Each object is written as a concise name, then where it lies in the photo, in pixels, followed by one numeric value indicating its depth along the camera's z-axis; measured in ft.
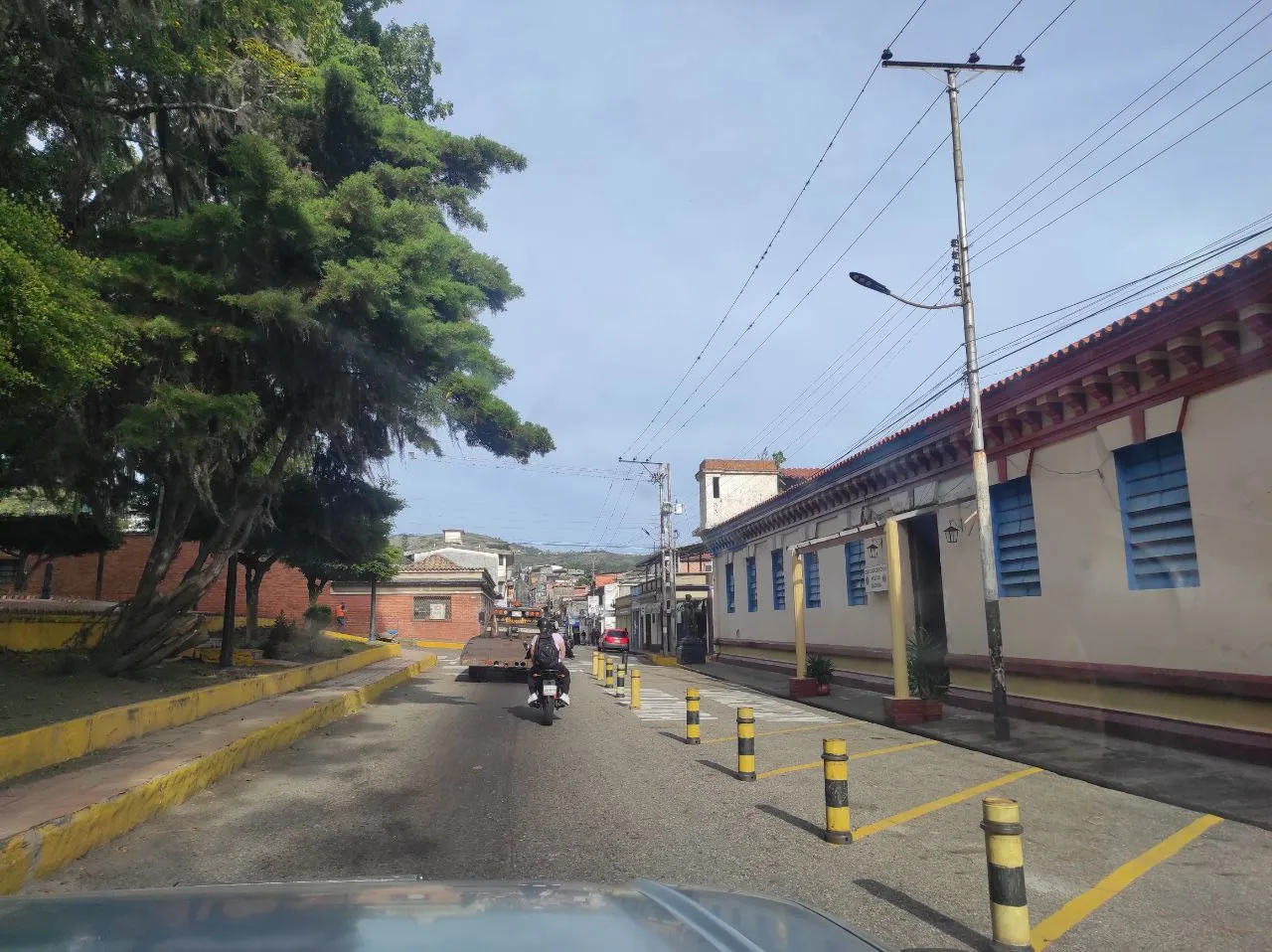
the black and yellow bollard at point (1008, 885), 14.21
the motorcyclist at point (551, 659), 46.34
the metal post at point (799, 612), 62.08
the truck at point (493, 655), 77.41
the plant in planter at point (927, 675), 46.78
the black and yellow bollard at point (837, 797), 21.75
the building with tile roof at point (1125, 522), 32.10
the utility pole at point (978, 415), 39.40
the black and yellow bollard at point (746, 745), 29.63
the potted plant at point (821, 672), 63.00
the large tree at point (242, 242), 36.45
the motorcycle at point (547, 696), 45.44
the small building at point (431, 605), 177.68
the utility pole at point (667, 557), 138.92
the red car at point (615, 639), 168.55
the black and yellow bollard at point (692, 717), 38.55
